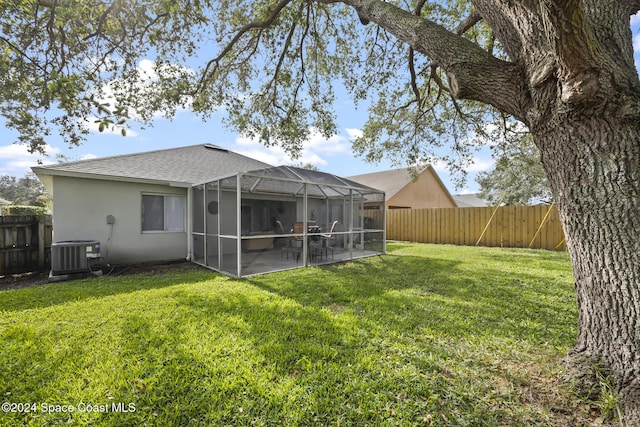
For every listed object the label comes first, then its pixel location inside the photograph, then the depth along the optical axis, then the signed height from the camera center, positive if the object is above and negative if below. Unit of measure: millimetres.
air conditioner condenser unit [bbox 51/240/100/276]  5594 -849
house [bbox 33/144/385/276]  6418 +255
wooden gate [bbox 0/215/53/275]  5902 -593
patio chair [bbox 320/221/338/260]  8742 -930
